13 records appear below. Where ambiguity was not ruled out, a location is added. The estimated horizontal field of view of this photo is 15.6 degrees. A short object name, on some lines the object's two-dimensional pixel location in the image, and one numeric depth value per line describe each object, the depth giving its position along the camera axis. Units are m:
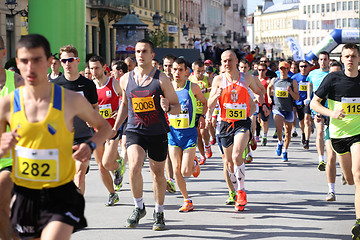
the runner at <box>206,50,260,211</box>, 16.16
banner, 67.38
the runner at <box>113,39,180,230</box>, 13.81
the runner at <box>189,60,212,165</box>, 24.58
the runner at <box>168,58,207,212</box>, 16.00
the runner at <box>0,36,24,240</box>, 9.78
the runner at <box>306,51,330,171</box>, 22.39
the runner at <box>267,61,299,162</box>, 26.19
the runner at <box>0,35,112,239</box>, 8.08
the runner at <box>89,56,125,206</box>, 16.53
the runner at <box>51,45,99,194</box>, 14.20
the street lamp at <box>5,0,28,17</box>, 41.13
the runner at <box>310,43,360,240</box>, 13.72
